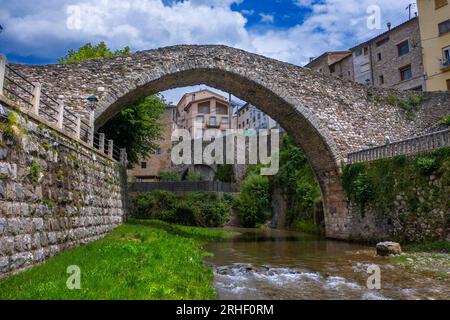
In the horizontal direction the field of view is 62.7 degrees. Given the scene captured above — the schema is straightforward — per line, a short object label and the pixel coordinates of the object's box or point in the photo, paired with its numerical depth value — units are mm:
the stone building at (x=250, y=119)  51250
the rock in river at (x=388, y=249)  10477
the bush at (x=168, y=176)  39156
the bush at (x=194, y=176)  37988
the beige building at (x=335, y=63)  39750
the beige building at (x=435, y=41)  28359
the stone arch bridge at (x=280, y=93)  13992
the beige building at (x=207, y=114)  56250
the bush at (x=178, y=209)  27484
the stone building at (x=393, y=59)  31058
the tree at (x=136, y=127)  19062
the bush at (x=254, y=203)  29391
